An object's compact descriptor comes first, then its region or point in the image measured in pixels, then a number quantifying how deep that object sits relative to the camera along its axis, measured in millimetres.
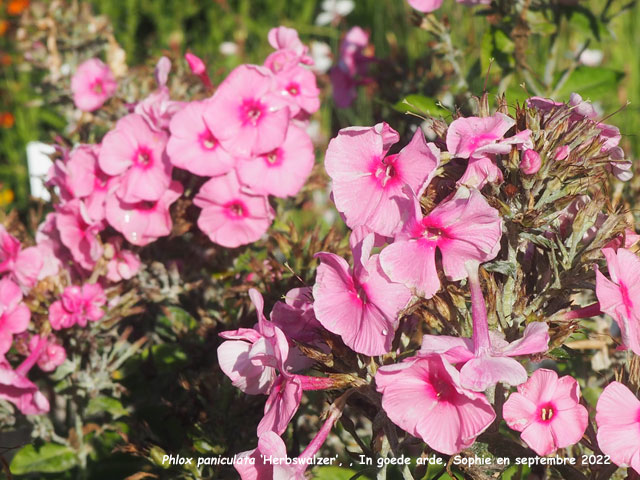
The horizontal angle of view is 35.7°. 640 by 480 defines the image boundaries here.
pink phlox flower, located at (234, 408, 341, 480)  277
